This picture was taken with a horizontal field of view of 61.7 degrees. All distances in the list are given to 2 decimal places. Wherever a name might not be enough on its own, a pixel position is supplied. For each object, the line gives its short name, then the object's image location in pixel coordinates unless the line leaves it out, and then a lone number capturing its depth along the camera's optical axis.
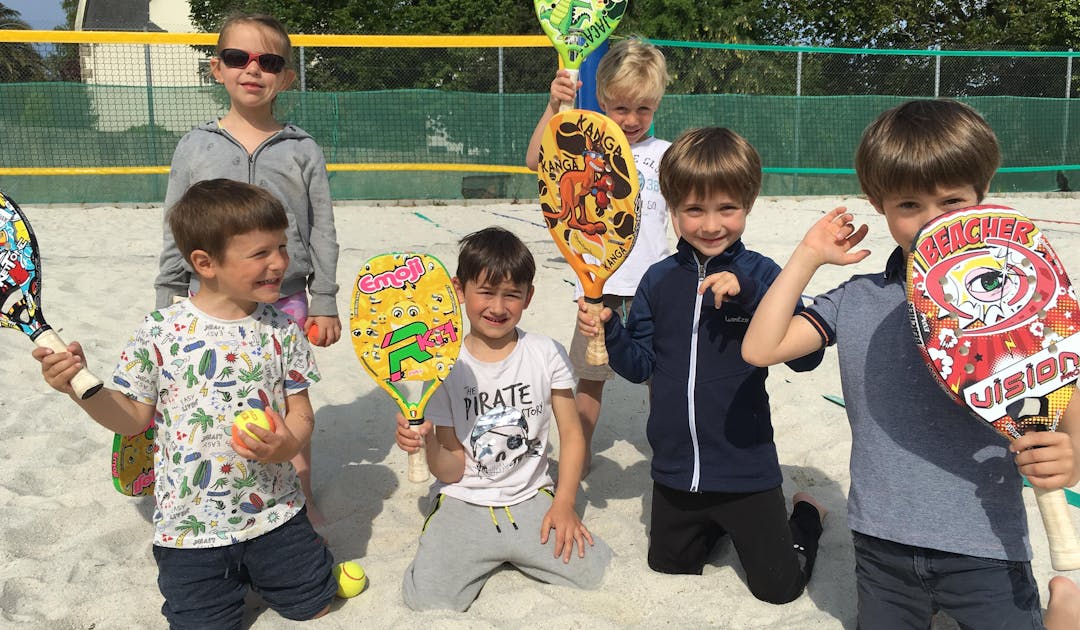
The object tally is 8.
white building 11.16
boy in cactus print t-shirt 2.57
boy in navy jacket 2.73
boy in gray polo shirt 2.15
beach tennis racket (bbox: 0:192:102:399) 2.37
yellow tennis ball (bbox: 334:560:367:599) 2.85
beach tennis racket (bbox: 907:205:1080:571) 1.94
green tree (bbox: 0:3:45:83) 11.15
